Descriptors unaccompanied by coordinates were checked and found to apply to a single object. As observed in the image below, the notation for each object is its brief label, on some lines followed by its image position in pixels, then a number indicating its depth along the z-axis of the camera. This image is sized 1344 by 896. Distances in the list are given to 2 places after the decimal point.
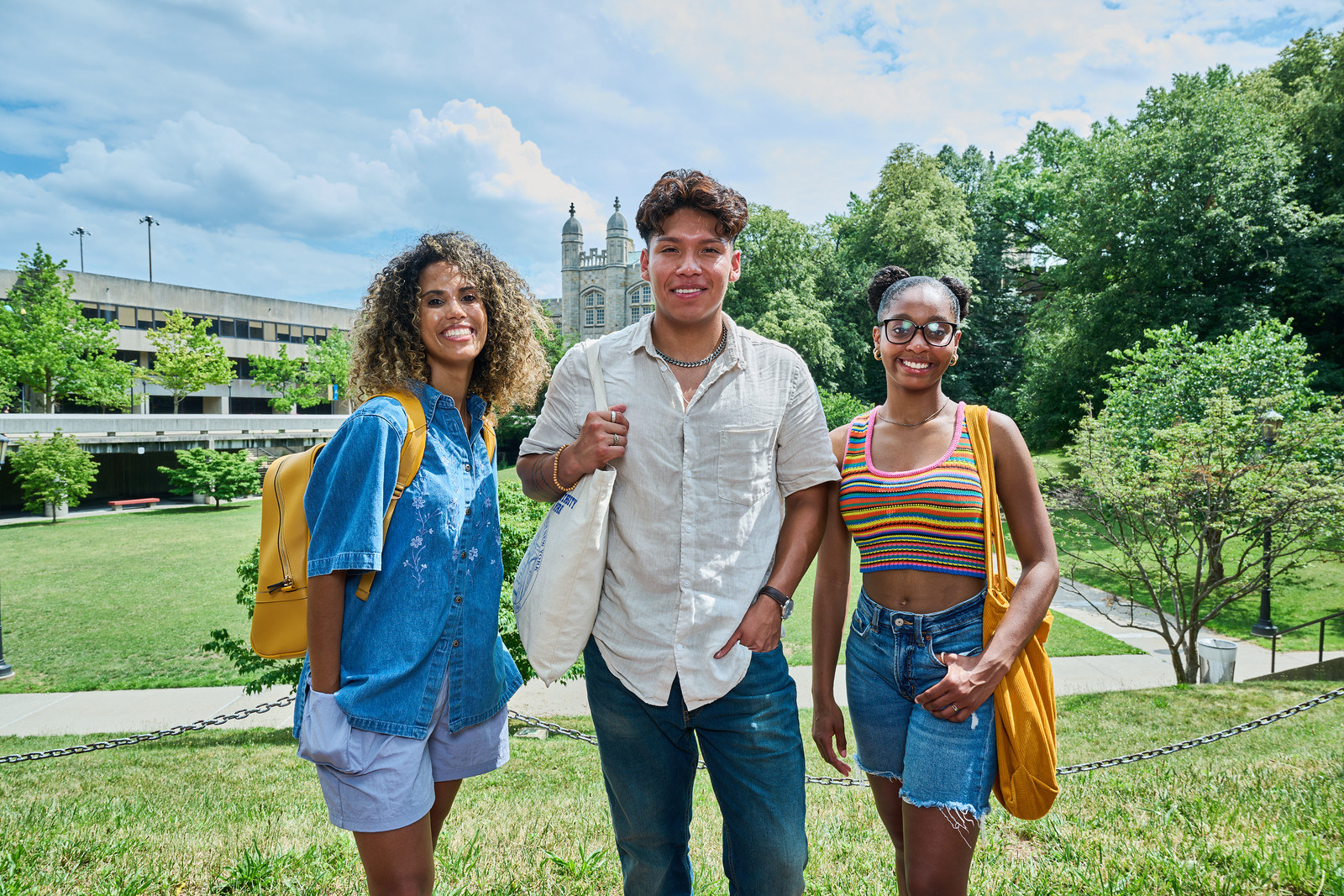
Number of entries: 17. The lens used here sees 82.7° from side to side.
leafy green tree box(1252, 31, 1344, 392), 23.69
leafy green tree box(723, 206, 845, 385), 35.53
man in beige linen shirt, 2.31
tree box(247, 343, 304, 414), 51.69
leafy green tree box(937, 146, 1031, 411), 38.78
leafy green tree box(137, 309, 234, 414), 43.34
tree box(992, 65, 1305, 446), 24.44
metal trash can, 10.66
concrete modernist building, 48.62
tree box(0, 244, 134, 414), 35.78
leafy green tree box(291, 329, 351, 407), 51.97
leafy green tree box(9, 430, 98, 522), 27.77
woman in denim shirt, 2.18
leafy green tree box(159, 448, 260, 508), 33.88
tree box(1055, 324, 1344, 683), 10.25
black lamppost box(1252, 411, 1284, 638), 10.64
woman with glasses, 2.33
